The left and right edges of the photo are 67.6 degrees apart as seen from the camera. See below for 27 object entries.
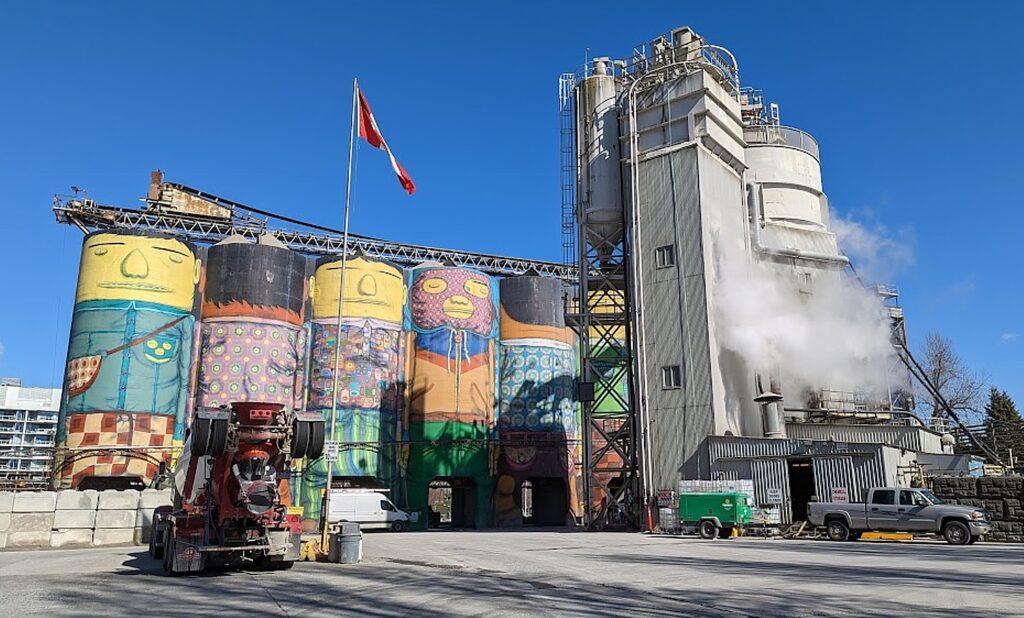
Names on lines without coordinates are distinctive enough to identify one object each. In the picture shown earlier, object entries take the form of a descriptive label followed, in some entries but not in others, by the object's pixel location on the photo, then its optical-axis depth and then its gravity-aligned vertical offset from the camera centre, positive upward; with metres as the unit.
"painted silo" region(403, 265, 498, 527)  52.06 +6.40
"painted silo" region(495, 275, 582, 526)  54.62 +5.23
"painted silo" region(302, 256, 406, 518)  49.69 +7.05
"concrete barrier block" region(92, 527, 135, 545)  28.81 -2.18
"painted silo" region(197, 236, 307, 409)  48.44 +9.55
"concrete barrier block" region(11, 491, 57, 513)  27.45 -0.87
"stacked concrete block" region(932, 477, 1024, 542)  27.94 -0.66
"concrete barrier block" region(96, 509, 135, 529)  28.98 -1.54
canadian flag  25.77 +11.47
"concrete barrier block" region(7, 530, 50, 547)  27.19 -2.18
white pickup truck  24.64 -1.18
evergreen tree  63.98 +4.79
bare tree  64.00 +8.70
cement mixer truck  16.06 -0.14
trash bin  19.97 -1.71
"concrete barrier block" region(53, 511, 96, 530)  28.11 -1.51
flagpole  20.77 +7.38
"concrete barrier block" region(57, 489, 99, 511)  28.28 -0.82
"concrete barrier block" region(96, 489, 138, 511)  29.23 -0.87
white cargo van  42.19 -1.72
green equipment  29.52 -1.25
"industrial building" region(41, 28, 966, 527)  37.62 +8.52
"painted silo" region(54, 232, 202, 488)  44.97 +6.98
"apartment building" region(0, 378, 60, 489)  142.12 +11.70
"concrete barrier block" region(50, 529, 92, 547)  27.89 -2.19
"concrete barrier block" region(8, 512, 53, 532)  27.33 -1.59
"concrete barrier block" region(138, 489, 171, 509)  30.48 -0.79
